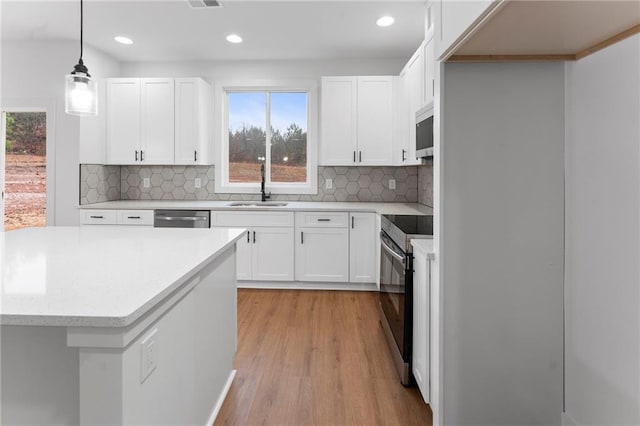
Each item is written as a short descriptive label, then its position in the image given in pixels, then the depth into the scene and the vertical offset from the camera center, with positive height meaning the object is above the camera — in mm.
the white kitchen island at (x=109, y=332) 947 -346
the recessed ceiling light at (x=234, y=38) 3879 +1760
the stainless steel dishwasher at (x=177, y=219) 4020 -69
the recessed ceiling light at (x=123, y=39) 3955 +1770
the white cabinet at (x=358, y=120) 4250 +1023
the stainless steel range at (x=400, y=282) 2182 -425
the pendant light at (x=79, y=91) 1949 +606
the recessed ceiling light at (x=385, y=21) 3426 +1711
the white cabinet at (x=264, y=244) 4113 -331
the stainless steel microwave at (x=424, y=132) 2342 +519
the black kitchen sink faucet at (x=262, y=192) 4637 +243
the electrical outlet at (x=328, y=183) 4703 +357
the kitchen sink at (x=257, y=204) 4387 +98
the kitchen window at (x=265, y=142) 4773 +870
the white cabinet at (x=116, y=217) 4059 -51
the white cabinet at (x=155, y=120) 4383 +1036
